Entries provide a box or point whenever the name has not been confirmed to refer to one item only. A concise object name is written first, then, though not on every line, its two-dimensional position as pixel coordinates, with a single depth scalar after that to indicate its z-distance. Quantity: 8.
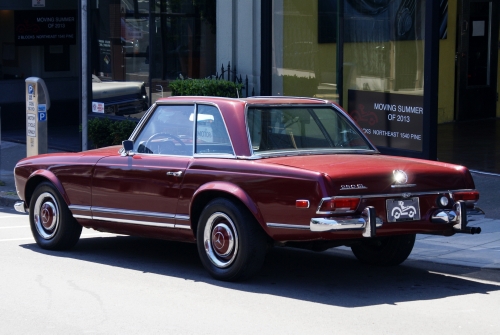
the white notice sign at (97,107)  17.06
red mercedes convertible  6.97
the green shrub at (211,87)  14.48
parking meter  13.37
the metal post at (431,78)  12.16
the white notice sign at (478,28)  18.47
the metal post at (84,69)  13.95
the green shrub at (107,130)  15.27
